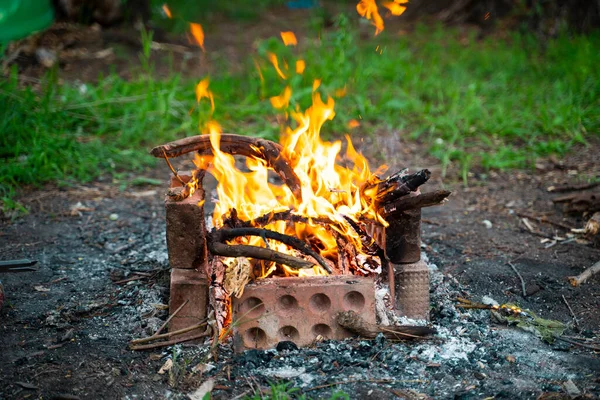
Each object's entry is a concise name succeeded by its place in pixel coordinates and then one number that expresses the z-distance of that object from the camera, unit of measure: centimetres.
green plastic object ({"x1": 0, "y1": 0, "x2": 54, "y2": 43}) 681
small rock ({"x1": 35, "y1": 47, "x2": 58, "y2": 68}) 721
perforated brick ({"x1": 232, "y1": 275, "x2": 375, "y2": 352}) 299
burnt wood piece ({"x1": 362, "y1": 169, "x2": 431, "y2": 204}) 303
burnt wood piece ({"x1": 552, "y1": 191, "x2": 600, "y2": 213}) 455
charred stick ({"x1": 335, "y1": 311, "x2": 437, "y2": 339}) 300
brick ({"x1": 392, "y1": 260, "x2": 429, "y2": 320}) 319
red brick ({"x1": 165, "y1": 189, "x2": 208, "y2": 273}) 294
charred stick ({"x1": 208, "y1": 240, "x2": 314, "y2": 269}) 296
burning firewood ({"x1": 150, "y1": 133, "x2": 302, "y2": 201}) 314
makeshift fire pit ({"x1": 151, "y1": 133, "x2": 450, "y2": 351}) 299
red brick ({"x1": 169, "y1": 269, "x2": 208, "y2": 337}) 305
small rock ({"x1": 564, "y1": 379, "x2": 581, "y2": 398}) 267
